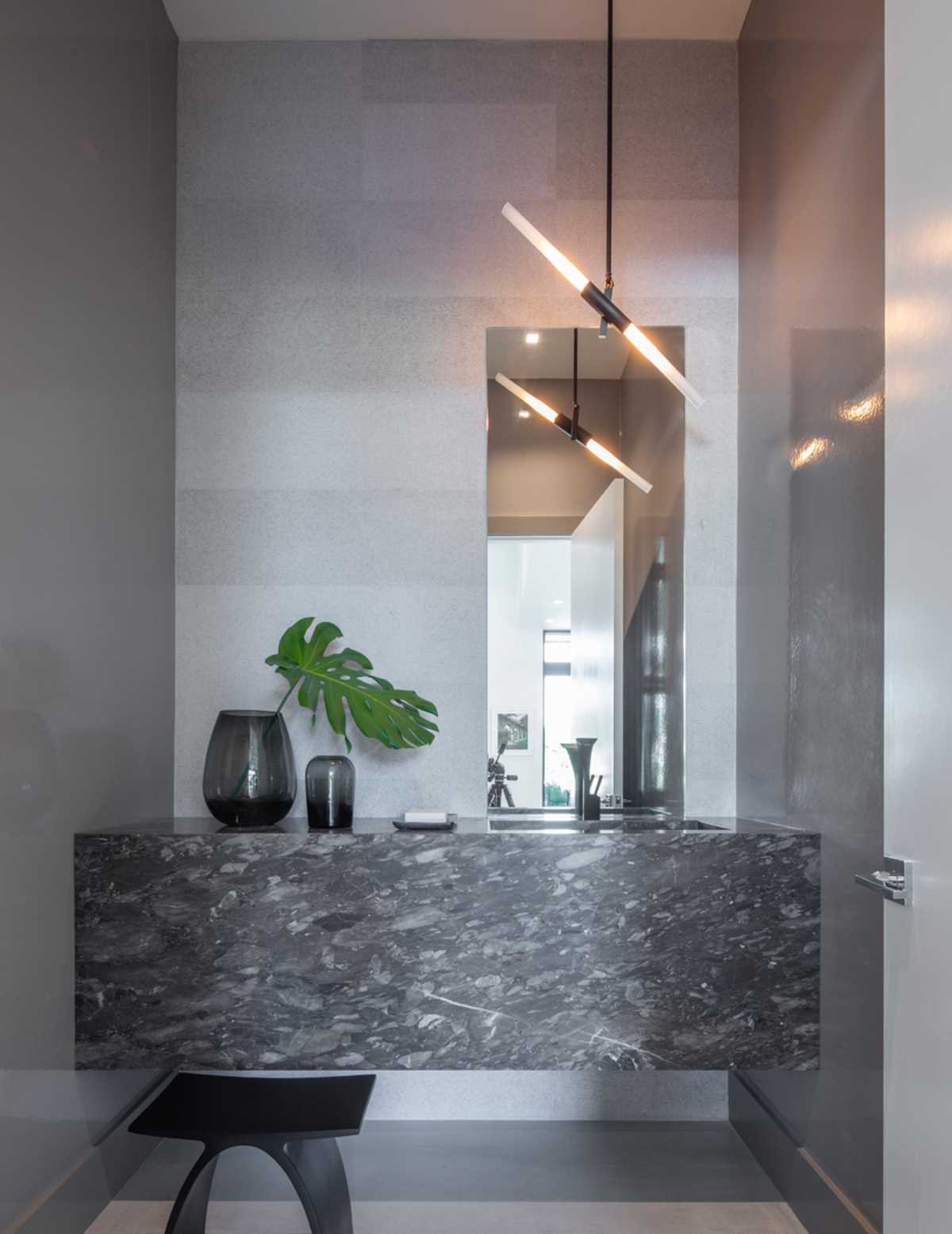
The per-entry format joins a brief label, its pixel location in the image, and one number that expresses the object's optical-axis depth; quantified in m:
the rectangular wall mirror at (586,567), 2.63
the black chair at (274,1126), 1.83
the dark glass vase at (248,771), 2.33
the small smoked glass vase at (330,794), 2.35
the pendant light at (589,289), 2.19
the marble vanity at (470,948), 2.13
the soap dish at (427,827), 2.30
